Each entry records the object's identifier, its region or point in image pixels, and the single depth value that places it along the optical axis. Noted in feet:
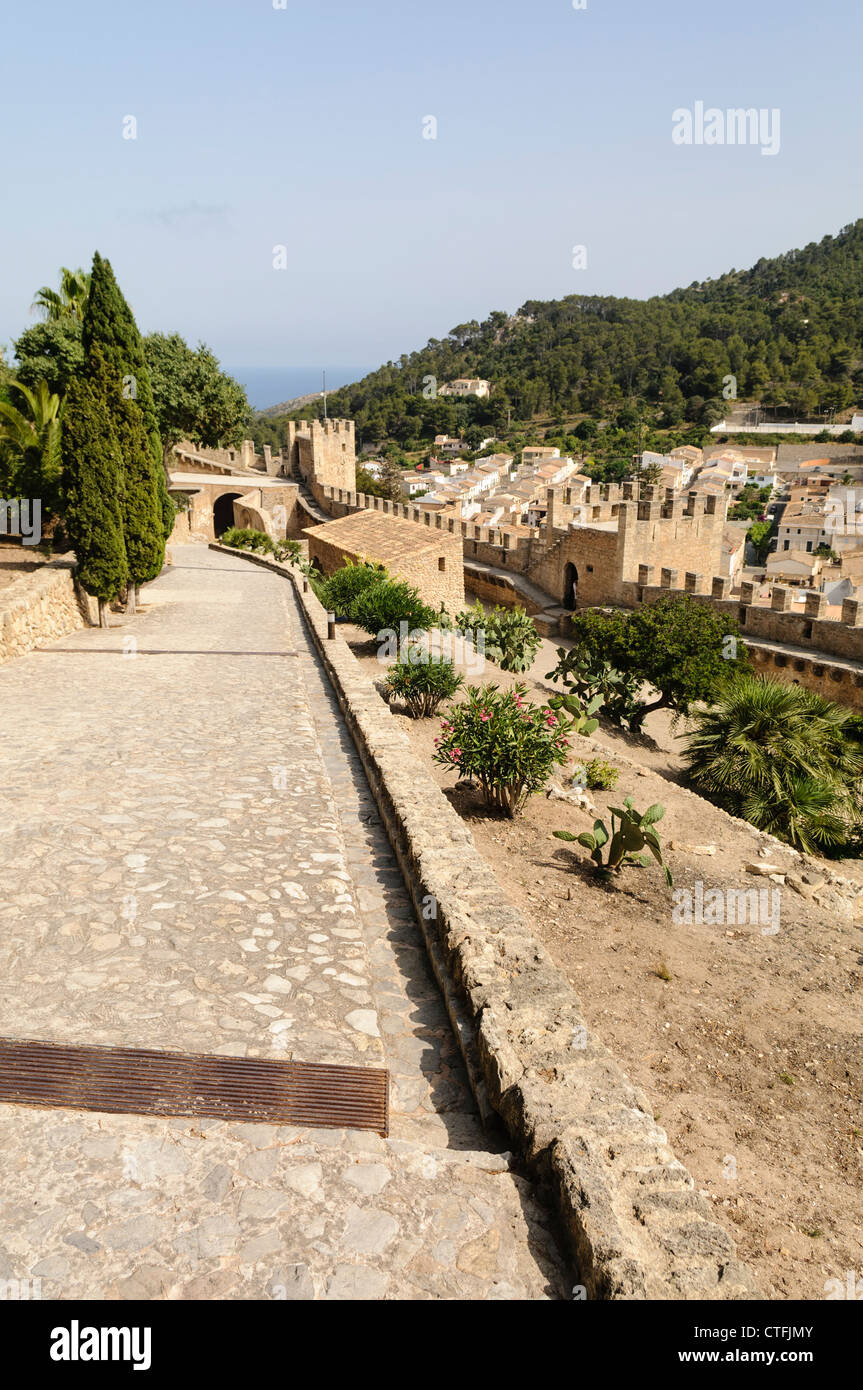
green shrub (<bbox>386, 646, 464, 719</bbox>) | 33.55
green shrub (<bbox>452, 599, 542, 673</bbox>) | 60.13
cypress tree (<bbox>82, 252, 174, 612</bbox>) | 45.21
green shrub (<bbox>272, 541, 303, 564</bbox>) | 80.74
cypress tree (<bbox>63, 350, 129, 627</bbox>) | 41.01
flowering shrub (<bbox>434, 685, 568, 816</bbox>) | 23.45
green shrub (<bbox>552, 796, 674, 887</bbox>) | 21.29
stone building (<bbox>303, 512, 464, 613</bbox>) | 70.44
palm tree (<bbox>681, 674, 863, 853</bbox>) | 38.29
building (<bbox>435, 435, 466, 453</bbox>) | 402.11
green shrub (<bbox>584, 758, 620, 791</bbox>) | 31.40
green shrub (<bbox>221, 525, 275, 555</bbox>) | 88.17
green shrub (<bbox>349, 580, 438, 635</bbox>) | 44.91
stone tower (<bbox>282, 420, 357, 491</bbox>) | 128.47
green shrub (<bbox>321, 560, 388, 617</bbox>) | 51.78
